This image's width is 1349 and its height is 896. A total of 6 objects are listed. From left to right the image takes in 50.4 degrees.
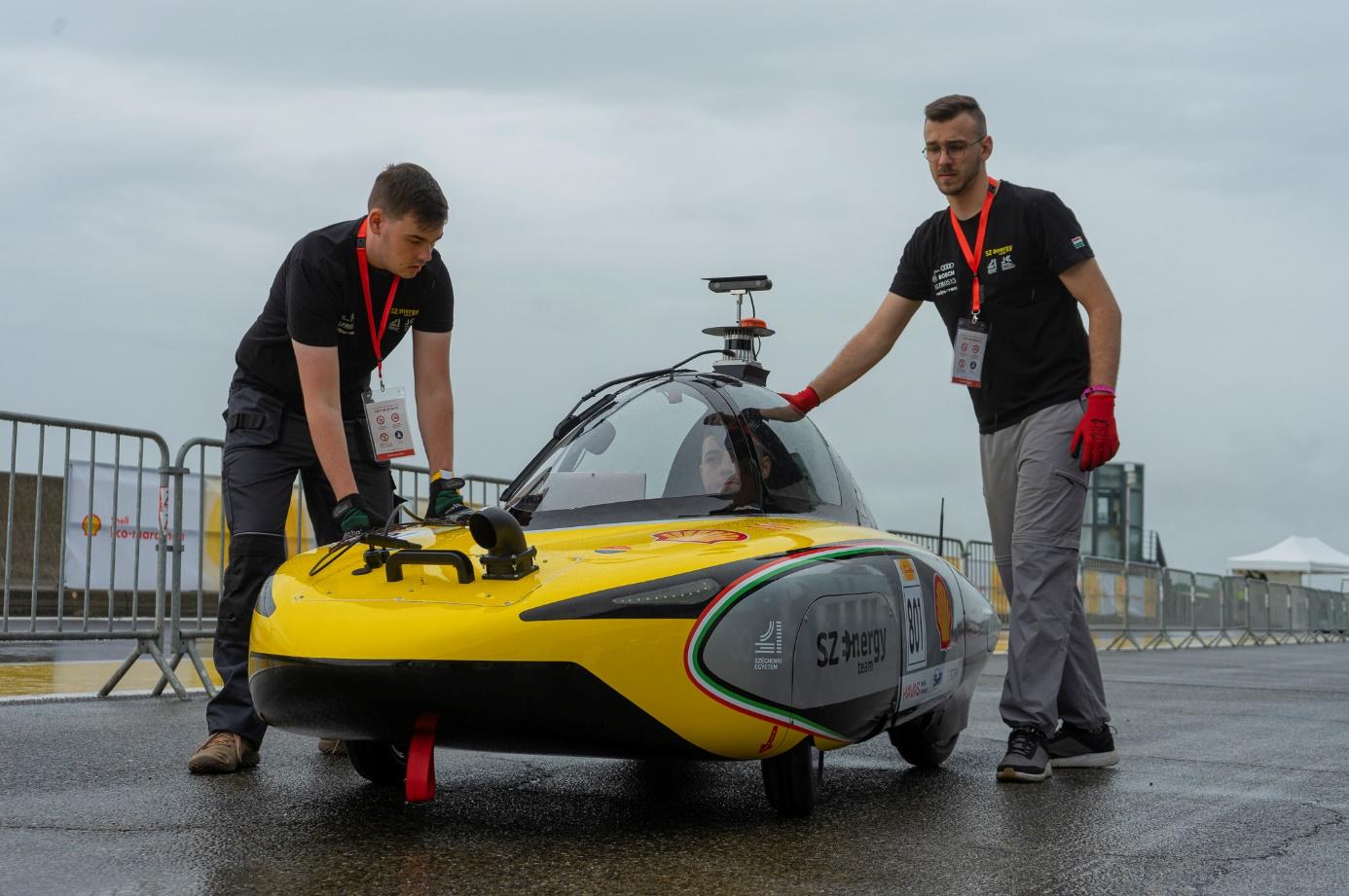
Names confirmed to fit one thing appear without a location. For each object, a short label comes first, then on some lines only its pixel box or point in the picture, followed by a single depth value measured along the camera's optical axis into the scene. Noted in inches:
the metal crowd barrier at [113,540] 291.3
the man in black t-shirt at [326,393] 175.8
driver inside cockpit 158.6
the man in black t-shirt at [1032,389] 189.0
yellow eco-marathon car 124.3
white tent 1561.3
